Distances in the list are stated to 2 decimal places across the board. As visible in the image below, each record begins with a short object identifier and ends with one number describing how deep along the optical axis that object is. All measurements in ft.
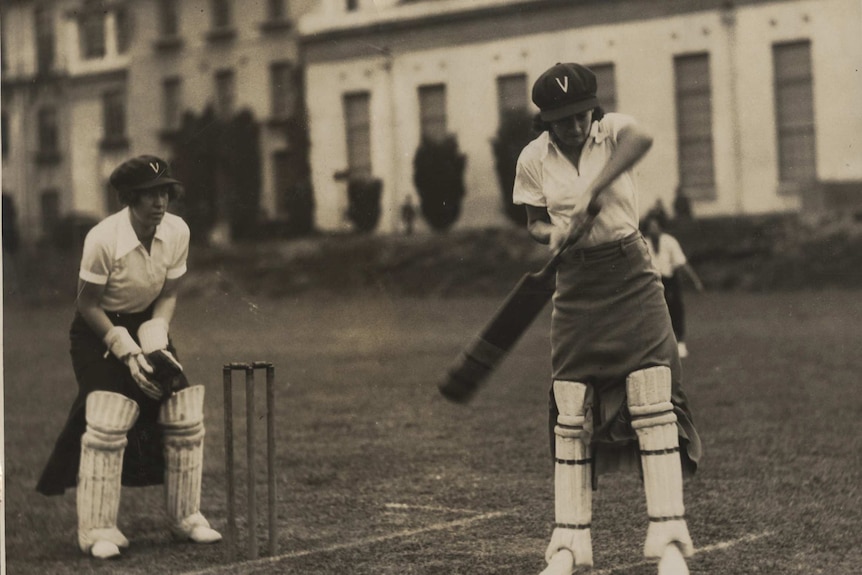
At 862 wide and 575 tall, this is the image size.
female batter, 13.87
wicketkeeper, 18.17
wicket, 17.26
